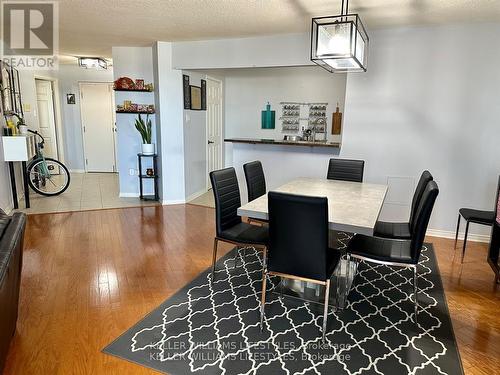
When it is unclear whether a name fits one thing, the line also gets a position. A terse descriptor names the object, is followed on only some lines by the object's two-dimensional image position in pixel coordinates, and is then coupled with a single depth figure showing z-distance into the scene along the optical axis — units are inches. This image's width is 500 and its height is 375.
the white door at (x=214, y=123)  237.3
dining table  86.9
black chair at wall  126.6
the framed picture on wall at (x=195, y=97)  211.4
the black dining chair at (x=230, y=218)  106.4
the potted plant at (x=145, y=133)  207.0
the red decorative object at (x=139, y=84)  205.0
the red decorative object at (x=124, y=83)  204.1
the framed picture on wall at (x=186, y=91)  202.2
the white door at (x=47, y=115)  284.7
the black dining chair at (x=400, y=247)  87.8
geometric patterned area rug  76.6
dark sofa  65.3
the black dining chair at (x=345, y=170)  150.6
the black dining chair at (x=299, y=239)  77.8
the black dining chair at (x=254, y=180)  130.7
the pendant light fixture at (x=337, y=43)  88.0
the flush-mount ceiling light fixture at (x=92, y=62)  232.2
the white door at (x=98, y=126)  304.2
